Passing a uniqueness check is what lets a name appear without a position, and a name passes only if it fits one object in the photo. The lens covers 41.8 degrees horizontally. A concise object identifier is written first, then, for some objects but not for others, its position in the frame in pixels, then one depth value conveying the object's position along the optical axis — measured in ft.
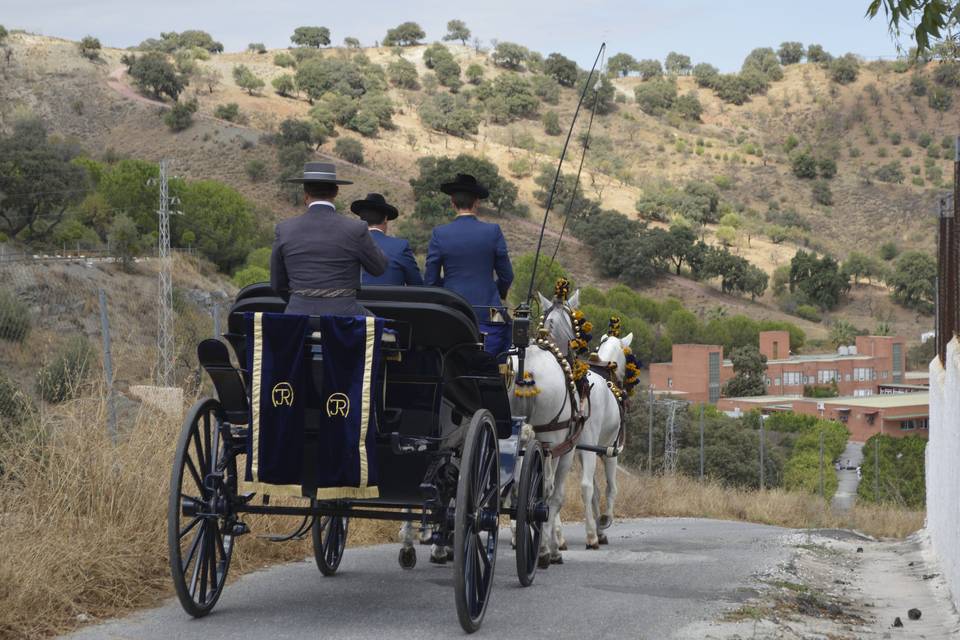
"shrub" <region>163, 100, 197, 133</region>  325.83
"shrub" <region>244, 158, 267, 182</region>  294.87
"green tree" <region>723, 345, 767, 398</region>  255.29
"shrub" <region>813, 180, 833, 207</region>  427.74
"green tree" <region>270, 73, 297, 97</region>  421.18
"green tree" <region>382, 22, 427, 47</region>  566.77
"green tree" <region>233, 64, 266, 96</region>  408.46
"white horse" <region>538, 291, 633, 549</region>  35.37
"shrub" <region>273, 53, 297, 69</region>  478.18
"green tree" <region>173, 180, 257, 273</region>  221.46
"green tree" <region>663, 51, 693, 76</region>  602.85
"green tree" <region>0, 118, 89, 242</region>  212.64
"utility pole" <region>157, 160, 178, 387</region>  121.50
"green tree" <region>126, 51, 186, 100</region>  363.97
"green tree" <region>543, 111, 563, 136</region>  451.53
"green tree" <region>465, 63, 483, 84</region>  512.63
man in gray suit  23.09
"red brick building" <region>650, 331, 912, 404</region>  245.45
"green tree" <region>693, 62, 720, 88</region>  551.59
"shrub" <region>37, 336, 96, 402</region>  28.78
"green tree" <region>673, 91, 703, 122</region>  506.89
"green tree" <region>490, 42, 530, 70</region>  551.59
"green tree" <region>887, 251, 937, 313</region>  330.75
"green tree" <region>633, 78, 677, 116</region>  510.58
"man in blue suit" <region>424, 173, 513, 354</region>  30.66
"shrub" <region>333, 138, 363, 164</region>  339.36
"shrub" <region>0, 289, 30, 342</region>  80.94
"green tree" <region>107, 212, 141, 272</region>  184.34
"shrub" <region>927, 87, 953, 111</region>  437.17
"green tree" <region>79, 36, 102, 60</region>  398.42
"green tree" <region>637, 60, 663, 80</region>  595.88
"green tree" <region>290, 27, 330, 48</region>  534.78
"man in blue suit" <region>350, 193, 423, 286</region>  30.42
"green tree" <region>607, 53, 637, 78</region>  617.62
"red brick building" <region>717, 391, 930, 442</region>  220.23
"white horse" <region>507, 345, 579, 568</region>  32.19
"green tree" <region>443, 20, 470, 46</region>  584.40
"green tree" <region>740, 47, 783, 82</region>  555.28
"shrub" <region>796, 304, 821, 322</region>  326.85
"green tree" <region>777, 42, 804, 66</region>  587.27
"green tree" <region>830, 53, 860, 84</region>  526.57
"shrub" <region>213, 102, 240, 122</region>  350.23
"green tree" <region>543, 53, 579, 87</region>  532.73
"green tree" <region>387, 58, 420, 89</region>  487.61
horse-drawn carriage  21.72
